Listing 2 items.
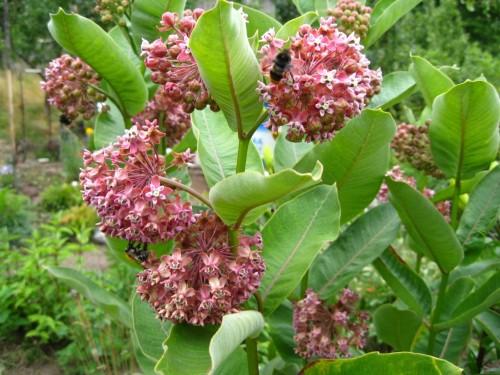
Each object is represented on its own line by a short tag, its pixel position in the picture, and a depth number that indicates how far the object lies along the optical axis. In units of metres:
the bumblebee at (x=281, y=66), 0.29
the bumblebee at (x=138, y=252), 0.35
